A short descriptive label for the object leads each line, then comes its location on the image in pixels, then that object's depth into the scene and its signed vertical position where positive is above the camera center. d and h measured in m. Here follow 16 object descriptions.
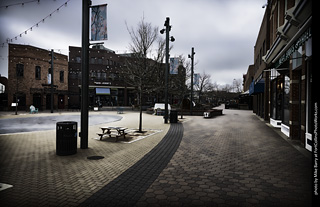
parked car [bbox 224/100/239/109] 45.32 -0.69
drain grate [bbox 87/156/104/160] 6.41 -1.71
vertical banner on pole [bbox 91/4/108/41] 7.57 +2.88
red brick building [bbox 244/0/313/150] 5.32 +1.43
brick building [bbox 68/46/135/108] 42.00 +4.89
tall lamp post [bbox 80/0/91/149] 7.56 +0.99
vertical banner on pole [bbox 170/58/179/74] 15.67 +2.83
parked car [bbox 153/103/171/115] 23.90 -0.80
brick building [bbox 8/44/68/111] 29.62 +3.65
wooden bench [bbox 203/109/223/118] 19.69 -1.11
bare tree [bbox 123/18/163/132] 12.48 +3.32
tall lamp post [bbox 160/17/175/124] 15.15 +4.50
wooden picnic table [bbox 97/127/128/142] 9.11 -1.19
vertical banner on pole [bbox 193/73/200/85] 22.00 +2.61
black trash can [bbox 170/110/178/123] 15.38 -1.02
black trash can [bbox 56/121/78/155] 6.59 -1.20
